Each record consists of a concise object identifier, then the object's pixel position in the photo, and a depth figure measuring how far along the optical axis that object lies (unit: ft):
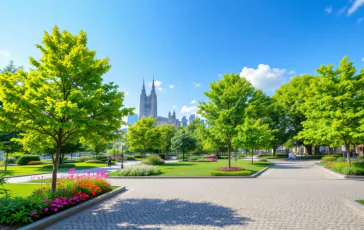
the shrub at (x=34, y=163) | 112.70
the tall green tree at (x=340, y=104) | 58.54
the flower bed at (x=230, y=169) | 63.31
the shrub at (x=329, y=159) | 106.48
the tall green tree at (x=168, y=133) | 220.10
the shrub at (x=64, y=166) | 94.84
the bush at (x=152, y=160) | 99.09
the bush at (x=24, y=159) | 110.63
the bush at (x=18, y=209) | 20.51
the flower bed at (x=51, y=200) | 21.02
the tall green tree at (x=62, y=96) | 26.20
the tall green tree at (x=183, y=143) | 143.81
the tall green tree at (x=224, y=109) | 69.56
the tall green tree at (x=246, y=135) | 69.36
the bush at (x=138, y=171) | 61.05
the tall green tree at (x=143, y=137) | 112.16
